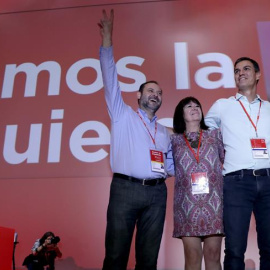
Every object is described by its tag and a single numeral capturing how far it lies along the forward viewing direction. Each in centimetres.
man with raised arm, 191
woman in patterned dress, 178
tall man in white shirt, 174
